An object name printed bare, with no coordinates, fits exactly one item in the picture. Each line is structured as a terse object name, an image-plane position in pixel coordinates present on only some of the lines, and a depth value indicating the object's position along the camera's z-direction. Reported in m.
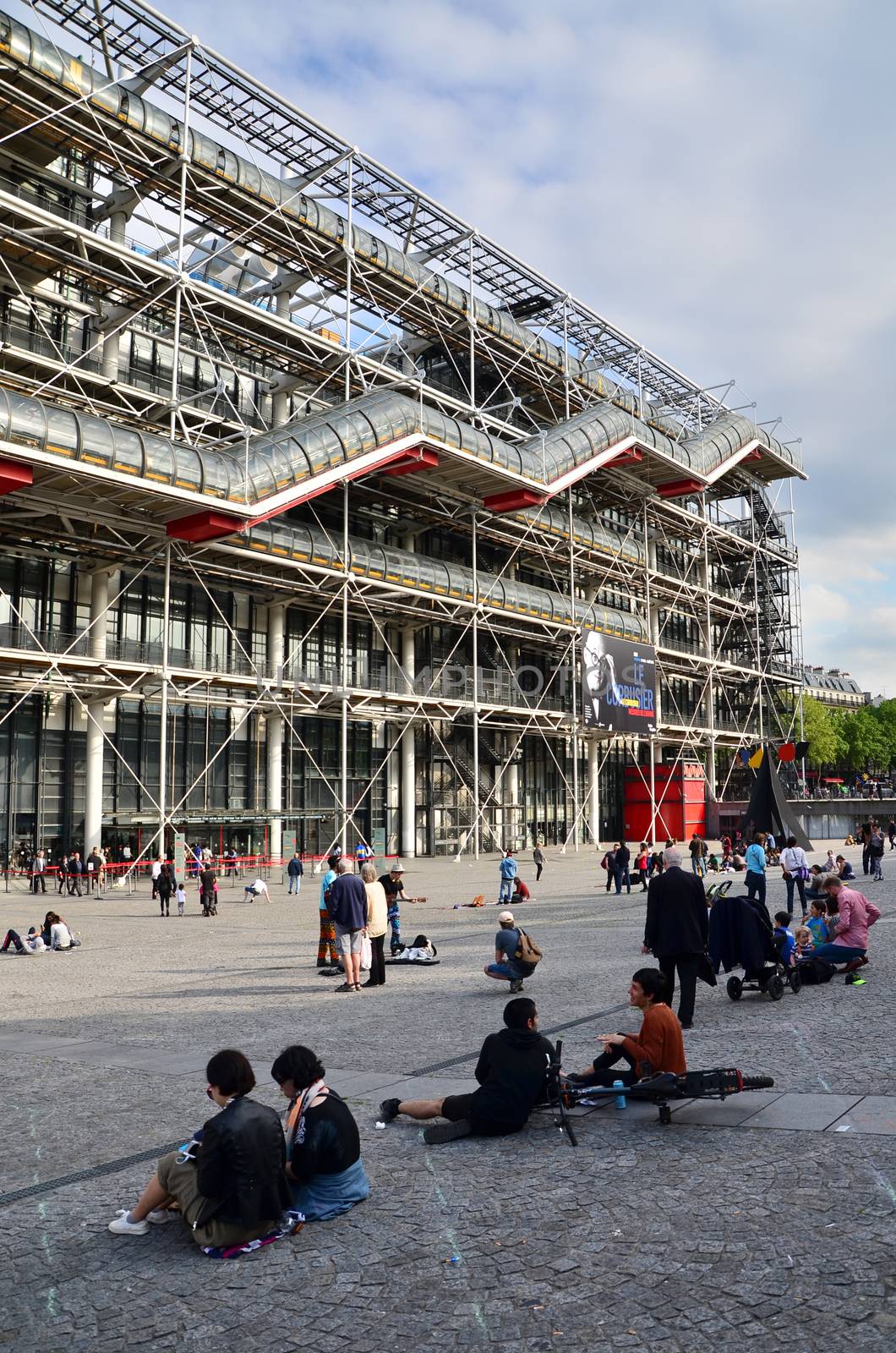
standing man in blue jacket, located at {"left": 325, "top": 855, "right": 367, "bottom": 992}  11.42
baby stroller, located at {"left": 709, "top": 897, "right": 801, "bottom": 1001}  10.20
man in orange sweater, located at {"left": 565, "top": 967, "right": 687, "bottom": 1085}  6.62
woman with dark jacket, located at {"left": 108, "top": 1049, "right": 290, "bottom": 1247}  4.67
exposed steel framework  27.98
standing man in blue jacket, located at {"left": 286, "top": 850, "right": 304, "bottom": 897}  27.16
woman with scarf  5.04
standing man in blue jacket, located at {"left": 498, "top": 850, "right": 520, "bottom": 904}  22.50
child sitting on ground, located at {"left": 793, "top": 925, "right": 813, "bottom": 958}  12.10
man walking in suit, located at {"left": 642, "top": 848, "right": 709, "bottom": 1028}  8.65
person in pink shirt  11.49
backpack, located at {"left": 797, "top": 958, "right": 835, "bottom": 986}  11.15
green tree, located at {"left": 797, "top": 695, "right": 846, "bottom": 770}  72.25
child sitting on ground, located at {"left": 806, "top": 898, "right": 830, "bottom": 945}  12.22
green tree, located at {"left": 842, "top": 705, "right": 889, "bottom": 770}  86.19
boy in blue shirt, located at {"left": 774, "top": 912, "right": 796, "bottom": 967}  11.07
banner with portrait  43.50
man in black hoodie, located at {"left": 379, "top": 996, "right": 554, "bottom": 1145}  6.12
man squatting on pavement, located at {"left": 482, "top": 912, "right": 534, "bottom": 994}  11.16
